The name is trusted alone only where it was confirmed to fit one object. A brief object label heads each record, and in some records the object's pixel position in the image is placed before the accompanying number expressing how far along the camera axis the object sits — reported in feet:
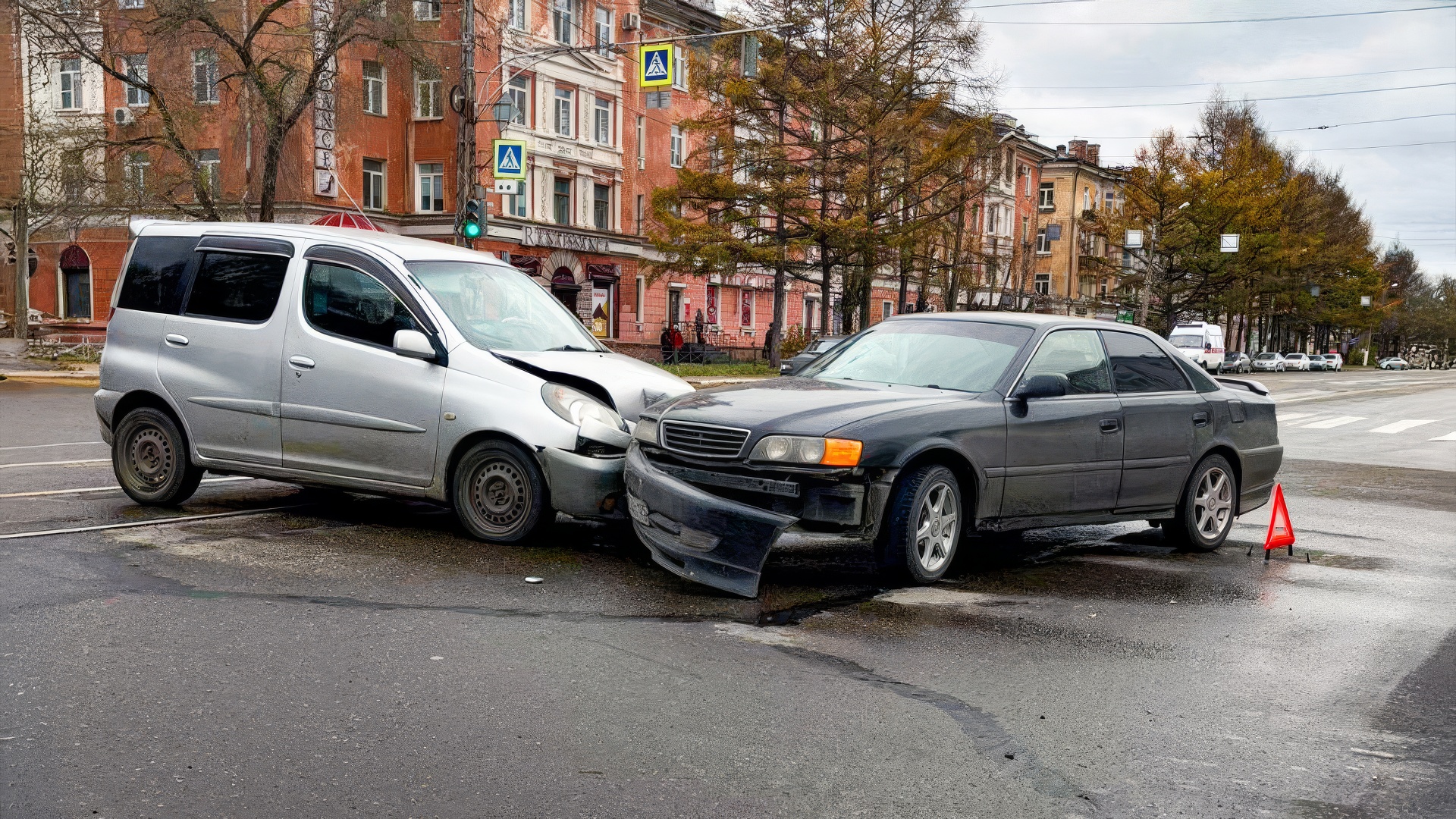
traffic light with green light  76.89
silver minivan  25.80
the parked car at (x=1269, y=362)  260.01
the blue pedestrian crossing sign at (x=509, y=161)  90.27
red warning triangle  29.73
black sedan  22.09
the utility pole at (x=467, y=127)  79.51
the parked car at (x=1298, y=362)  284.00
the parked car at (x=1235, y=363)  240.94
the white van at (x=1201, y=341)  197.16
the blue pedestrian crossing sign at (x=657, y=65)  87.45
